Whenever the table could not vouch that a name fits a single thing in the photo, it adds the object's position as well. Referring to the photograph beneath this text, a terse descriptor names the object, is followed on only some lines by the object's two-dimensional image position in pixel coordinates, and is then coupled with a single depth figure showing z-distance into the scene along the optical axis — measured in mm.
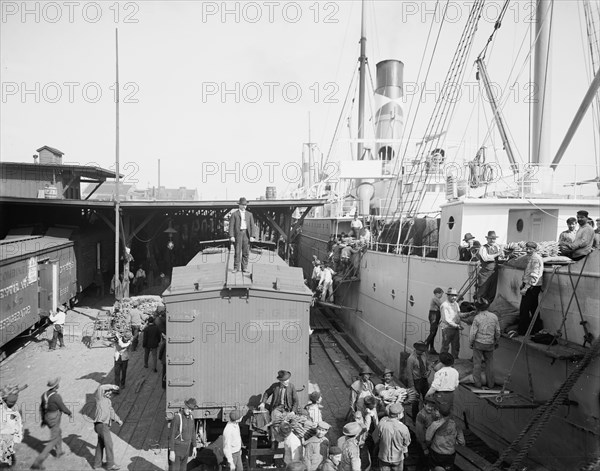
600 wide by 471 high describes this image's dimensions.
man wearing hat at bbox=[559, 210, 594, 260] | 7211
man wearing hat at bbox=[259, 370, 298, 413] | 6922
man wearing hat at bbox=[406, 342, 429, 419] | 7757
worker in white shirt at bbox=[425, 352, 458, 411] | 6586
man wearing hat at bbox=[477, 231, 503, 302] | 8828
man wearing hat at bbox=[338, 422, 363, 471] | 5383
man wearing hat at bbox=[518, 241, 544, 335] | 7324
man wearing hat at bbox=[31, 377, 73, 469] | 6544
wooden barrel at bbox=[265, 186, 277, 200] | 23319
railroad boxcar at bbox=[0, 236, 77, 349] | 11114
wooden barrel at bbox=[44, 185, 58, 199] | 20703
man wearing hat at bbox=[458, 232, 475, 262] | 10272
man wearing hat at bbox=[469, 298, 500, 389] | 7176
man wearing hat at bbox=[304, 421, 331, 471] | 5629
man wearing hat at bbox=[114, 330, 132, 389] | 10039
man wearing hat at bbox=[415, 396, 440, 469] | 6423
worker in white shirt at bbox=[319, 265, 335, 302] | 16703
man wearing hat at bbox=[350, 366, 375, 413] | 7327
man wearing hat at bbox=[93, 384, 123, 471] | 6625
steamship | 6801
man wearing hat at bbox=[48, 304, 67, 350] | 12797
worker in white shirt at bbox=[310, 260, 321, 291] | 17062
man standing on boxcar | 8297
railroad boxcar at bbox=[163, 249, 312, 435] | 7059
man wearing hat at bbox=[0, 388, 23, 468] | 6352
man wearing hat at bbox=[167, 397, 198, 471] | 6219
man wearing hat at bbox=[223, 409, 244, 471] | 6215
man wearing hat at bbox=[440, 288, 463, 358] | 8359
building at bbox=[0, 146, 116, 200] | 20344
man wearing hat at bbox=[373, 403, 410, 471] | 5828
